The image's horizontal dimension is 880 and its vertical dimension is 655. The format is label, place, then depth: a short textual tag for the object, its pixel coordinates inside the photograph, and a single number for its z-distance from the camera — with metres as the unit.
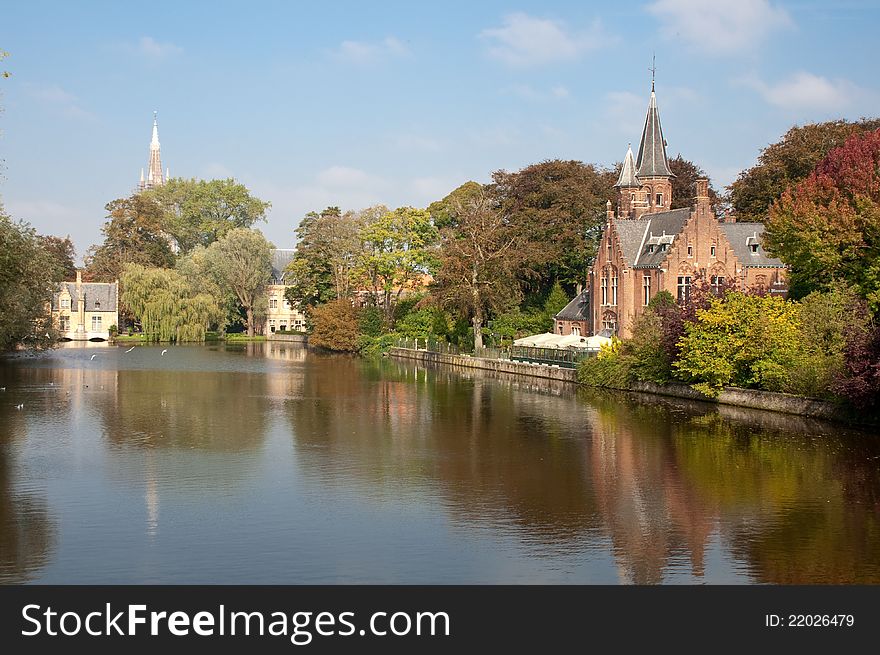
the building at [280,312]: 104.56
